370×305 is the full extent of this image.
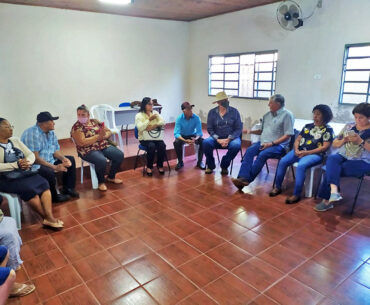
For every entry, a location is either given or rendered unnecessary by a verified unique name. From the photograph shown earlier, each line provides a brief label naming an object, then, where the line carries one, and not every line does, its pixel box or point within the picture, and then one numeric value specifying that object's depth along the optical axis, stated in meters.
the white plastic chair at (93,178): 3.54
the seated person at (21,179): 2.57
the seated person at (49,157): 2.95
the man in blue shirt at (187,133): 4.23
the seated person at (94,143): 3.43
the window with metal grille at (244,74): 5.21
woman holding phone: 2.80
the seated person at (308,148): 3.09
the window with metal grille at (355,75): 3.97
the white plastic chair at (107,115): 4.79
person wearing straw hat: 3.98
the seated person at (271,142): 3.42
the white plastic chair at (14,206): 2.59
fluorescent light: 3.79
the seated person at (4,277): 1.37
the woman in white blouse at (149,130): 3.95
